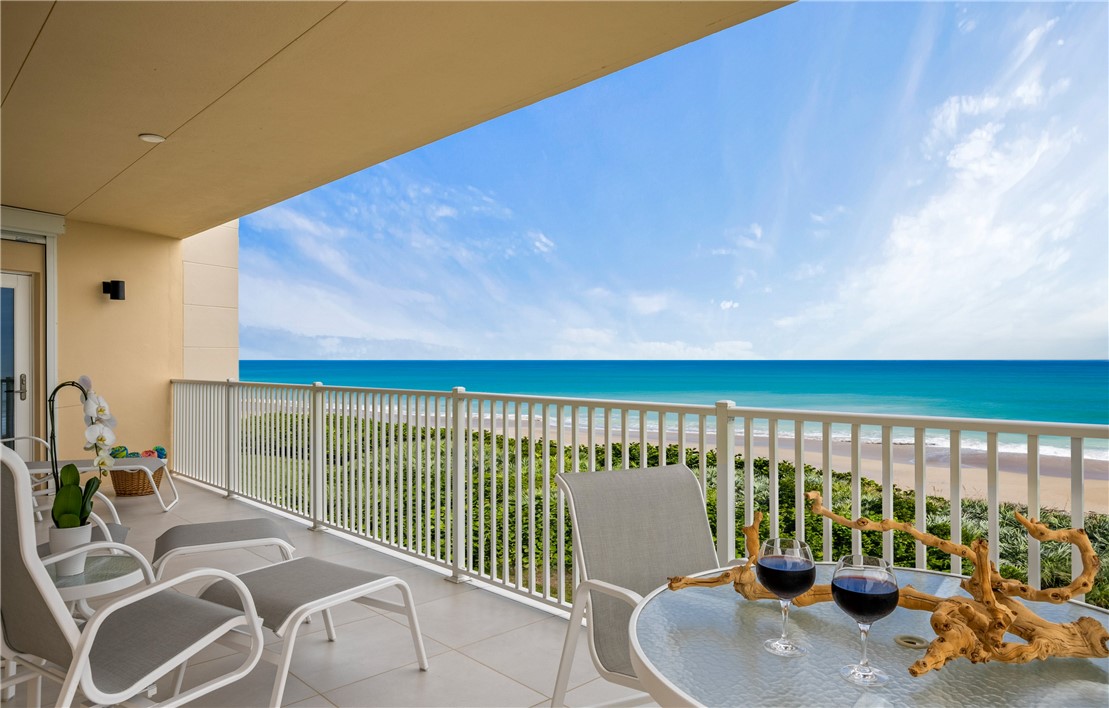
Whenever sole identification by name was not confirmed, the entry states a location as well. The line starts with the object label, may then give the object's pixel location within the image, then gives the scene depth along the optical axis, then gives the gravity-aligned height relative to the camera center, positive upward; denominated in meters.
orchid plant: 2.30 -0.21
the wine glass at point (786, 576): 1.15 -0.38
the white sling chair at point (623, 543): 1.82 -0.52
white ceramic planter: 2.05 -0.54
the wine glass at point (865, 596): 1.04 -0.37
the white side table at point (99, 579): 1.96 -0.65
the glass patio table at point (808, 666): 0.97 -0.49
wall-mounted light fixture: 6.27 +0.73
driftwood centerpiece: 1.00 -0.41
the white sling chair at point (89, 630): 1.59 -0.72
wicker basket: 5.78 -1.00
